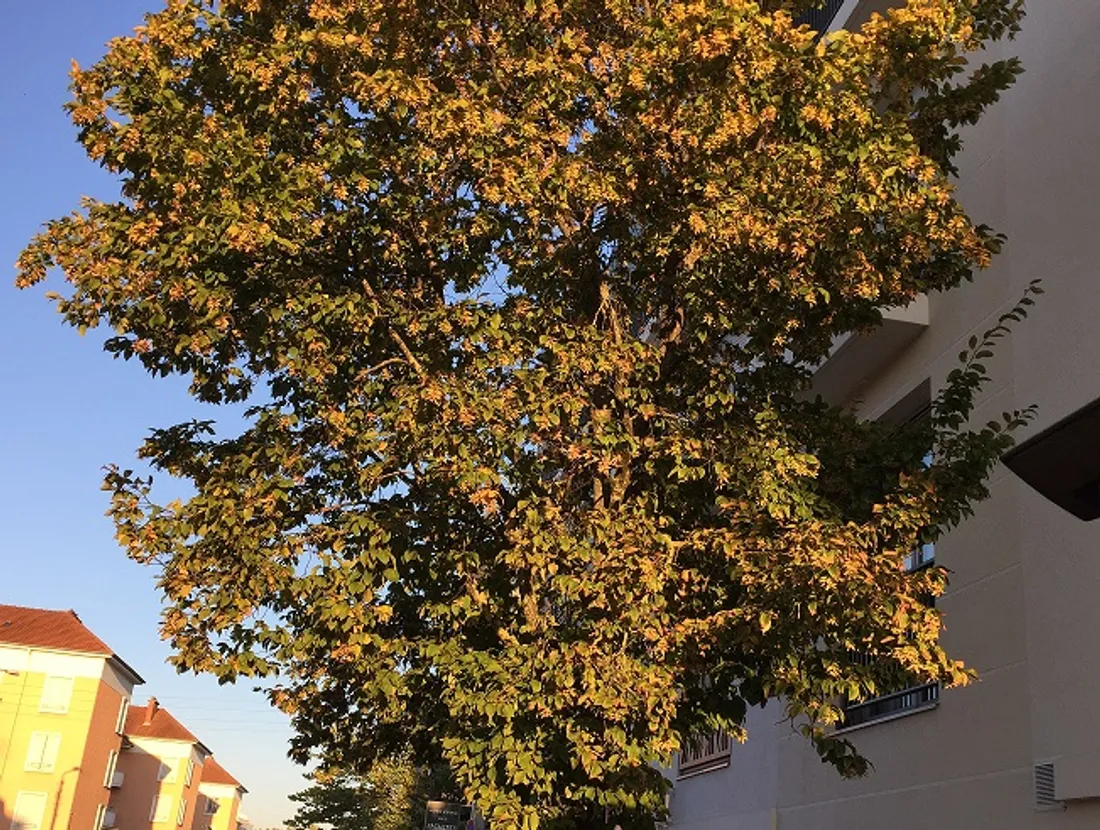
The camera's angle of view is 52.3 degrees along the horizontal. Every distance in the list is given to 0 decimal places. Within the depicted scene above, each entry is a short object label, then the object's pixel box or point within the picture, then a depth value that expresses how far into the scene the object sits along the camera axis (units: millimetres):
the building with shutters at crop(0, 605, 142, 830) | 44281
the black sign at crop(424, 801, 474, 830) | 14773
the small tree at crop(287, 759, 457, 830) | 33438
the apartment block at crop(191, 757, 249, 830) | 79938
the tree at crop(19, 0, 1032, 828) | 6348
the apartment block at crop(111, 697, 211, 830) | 57062
